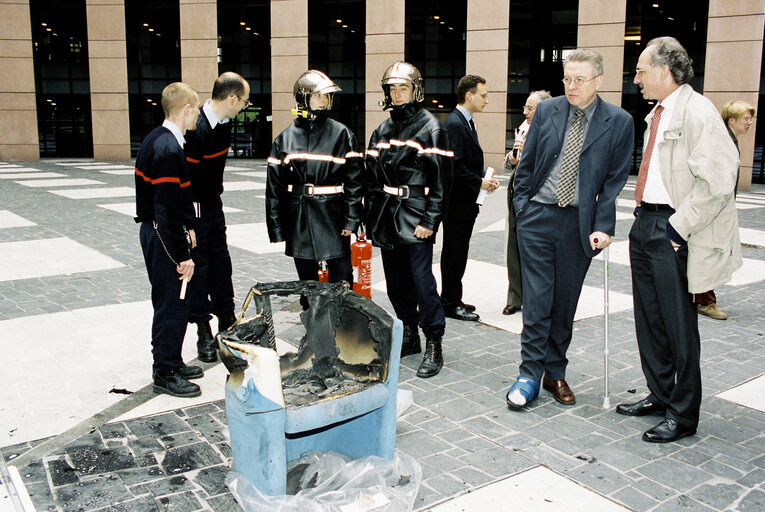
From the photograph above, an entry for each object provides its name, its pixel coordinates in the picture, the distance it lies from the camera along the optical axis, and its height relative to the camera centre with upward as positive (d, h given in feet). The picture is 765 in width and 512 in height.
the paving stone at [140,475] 12.25 -5.97
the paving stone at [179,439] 13.61 -5.95
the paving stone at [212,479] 11.98 -5.98
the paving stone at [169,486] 11.89 -5.97
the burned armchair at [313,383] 10.80 -4.26
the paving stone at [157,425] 14.12 -5.94
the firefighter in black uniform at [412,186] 17.37 -1.38
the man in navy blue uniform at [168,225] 15.21 -2.07
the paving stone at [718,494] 11.59 -5.95
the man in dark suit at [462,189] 21.54 -1.76
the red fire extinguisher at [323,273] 18.85 -3.76
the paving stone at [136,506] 11.31 -5.97
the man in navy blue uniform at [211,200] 17.83 -1.82
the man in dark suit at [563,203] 15.28 -1.55
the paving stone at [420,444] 13.38 -5.95
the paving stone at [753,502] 11.44 -5.96
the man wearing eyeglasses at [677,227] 13.33 -1.81
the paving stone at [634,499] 11.51 -5.96
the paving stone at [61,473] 12.17 -5.95
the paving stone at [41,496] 11.38 -5.96
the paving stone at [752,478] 12.28 -5.97
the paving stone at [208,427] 13.91 -5.95
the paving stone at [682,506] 11.39 -5.95
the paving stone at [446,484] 11.96 -5.97
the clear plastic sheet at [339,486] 11.10 -5.76
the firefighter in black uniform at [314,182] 17.44 -1.29
